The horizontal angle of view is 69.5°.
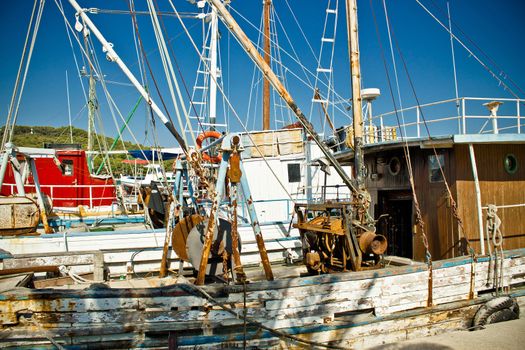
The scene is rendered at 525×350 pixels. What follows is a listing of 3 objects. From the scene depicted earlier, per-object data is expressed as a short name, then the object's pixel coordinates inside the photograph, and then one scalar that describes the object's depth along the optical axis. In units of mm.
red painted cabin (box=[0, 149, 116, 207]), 21297
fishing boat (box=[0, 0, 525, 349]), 5195
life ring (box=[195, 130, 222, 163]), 13922
